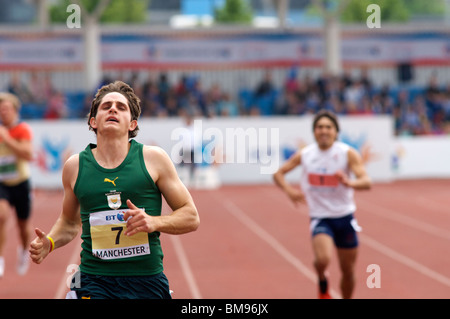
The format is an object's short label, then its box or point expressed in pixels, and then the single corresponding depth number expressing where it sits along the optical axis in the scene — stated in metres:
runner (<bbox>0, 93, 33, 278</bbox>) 16.95
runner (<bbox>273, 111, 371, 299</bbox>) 13.93
